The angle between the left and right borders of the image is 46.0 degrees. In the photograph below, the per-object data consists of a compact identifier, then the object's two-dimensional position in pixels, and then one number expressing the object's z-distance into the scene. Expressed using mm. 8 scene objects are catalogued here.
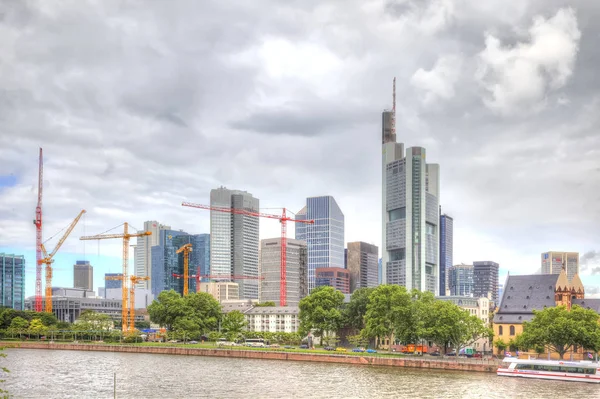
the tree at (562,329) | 126812
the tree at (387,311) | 147125
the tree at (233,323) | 195250
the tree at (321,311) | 179625
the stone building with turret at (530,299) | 171000
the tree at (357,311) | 187500
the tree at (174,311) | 195750
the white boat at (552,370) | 110188
